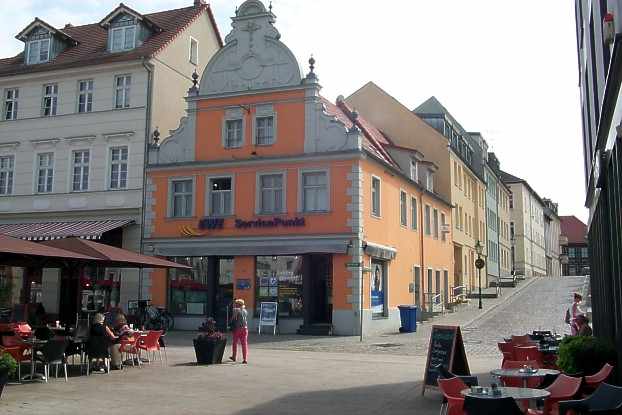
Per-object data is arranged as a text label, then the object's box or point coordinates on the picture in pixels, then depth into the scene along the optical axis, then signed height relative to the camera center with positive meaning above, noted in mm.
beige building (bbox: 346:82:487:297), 38750 +8716
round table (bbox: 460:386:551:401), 7049 -1080
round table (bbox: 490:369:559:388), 9008 -1057
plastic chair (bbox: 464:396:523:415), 6316 -1043
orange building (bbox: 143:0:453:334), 25219 +3538
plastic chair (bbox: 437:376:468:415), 7487 -1126
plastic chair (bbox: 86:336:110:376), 13914 -1190
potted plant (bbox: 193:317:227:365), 15898 -1326
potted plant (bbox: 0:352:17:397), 9797 -1123
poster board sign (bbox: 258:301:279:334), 25141 -813
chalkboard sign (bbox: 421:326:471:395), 11492 -1043
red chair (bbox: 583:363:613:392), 8383 -1032
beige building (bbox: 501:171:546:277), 72562 +7534
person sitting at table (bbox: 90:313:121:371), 13965 -993
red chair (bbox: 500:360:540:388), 9625 -1215
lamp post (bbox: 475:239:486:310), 34791 +1588
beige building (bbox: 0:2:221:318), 28844 +7252
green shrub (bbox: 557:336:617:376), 9797 -874
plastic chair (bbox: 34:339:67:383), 12664 -1182
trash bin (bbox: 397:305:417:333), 26719 -986
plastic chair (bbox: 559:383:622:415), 6727 -1068
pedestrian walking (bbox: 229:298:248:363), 16375 -853
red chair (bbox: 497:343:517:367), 12984 -1065
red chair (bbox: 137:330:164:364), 15297 -1132
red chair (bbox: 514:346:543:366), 12602 -1094
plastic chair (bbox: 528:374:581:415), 7773 -1130
